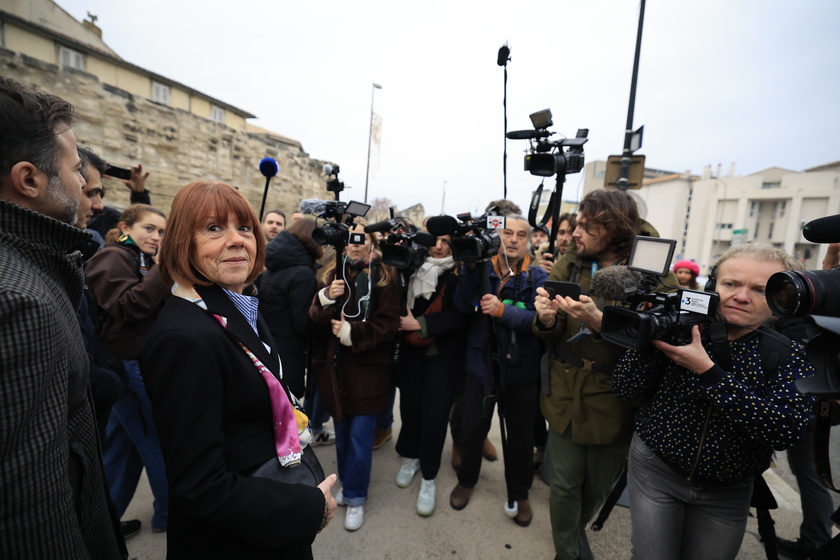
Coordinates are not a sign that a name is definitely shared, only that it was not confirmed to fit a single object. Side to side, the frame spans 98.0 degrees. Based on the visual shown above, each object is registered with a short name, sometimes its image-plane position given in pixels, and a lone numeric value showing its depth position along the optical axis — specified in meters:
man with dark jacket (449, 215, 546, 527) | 2.65
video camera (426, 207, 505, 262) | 2.43
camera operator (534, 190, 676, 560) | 2.15
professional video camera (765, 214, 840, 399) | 1.05
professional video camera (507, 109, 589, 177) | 2.36
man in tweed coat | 0.78
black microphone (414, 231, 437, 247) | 2.53
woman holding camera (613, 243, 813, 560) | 1.43
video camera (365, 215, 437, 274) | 2.57
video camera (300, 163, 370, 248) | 2.41
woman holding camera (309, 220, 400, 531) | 2.66
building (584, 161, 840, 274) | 29.89
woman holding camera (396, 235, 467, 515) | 2.92
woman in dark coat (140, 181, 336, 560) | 1.08
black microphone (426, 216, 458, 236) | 2.43
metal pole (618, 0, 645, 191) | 5.05
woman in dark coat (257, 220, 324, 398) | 3.17
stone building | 12.64
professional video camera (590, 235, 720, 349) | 1.48
